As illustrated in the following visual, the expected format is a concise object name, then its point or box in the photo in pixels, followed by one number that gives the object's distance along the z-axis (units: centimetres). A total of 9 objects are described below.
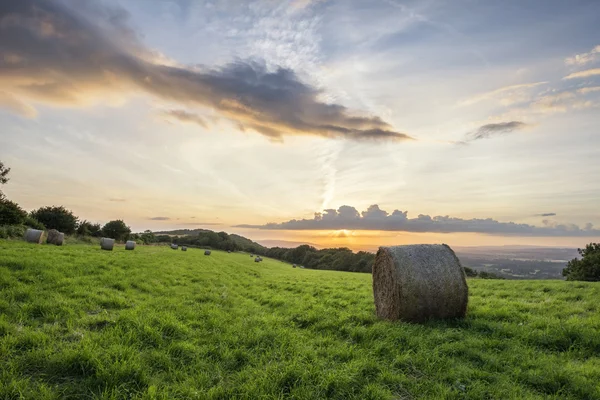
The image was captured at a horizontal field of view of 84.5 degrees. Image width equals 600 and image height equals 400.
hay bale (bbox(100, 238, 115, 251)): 3241
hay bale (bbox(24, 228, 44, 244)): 2819
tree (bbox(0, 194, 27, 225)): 3325
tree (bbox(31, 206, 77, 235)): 4894
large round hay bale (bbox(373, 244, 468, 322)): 1012
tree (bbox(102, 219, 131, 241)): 6206
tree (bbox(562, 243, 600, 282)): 2650
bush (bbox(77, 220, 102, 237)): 5259
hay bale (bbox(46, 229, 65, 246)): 3022
